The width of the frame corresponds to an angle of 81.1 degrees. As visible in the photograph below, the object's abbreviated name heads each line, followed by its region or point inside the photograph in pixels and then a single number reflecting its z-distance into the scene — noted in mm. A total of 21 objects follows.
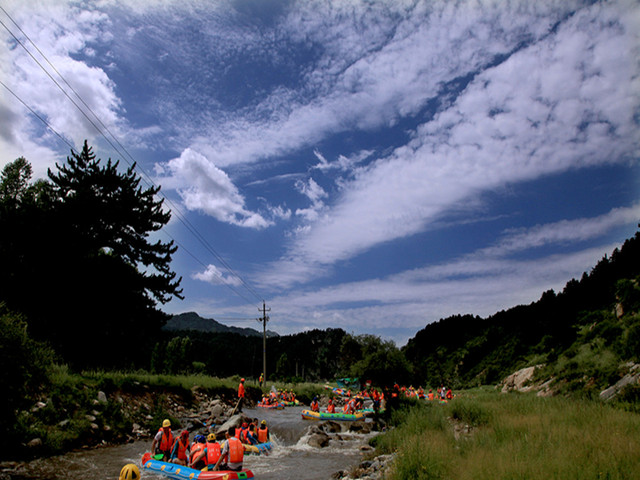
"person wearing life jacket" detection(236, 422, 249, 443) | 18573
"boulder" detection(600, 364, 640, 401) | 16244
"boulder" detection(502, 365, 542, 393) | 34031
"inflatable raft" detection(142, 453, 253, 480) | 12367
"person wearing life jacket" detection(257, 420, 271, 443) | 20031
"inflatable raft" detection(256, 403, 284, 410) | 40938
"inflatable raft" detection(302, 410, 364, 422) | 31484
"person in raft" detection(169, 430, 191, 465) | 14021
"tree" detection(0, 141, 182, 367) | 25172
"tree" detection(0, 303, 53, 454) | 10727
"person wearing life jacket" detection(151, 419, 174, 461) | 14422
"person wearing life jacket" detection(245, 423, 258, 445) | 19166
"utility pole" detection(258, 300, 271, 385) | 49006
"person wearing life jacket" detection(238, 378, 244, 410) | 33312
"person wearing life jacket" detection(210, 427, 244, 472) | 12727
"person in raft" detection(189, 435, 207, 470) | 13125
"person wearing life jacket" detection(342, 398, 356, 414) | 33719
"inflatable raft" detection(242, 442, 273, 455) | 18438
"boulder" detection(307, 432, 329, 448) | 20906
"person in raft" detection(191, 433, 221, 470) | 13117
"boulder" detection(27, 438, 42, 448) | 14195
